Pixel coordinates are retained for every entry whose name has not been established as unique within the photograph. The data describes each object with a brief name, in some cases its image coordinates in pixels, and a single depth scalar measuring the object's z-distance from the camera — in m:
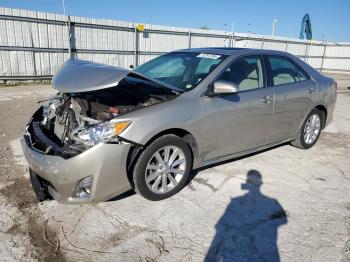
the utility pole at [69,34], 12.24
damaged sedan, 2.94
